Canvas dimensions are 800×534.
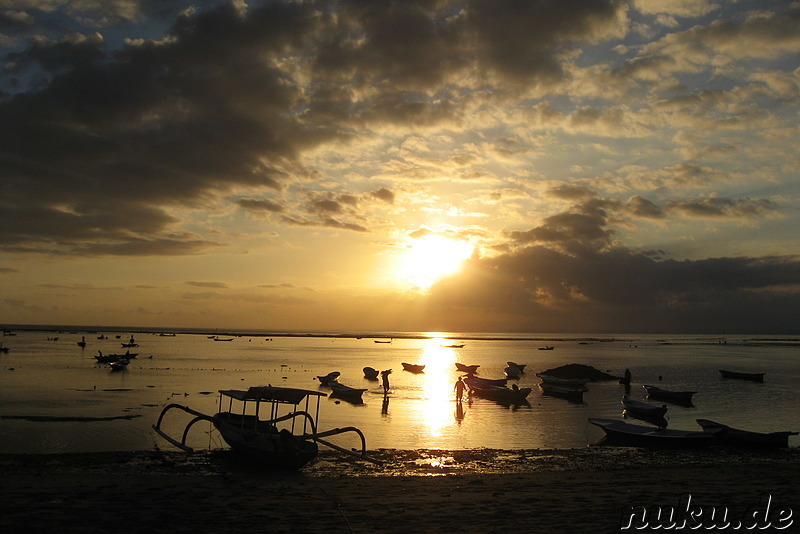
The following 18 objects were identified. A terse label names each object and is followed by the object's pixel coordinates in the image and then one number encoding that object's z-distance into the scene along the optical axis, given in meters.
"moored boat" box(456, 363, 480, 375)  84.00
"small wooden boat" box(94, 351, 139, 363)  86.81
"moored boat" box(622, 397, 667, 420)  40.93
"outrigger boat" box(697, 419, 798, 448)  28.23
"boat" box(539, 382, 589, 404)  53.66
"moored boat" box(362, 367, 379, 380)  71.38
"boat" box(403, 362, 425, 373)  88.25
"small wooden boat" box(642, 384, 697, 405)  51.78
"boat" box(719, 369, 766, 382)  72.47
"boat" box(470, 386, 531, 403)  50.69
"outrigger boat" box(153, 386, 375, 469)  22.08
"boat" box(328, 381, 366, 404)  50.08
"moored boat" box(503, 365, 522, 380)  74.93
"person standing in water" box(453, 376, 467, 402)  47.95
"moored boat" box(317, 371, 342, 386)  62.27
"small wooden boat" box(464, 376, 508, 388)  54.78
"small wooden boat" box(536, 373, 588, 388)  55.66
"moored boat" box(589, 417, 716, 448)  28.95
